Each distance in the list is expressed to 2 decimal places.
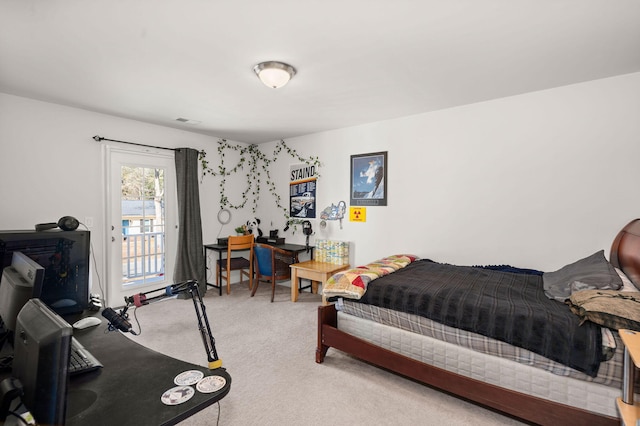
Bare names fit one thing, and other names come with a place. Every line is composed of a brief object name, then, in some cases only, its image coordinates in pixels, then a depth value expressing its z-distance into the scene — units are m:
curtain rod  3.68
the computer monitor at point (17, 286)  1.12
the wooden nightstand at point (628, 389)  1.40
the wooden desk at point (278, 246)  4.36
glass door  3.90
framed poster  3.97
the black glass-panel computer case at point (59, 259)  1.66
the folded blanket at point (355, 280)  2.56
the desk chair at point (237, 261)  4.43
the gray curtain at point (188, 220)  4.41
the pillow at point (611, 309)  1.61
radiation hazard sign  4.16
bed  1.67
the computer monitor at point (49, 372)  0.70
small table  3.89
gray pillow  1.98
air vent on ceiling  3.95
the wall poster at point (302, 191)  4.72
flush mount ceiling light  2.39
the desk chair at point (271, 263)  4.16
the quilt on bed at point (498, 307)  1.71
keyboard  1.13
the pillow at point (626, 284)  1.90
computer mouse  1.57
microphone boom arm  1.22
